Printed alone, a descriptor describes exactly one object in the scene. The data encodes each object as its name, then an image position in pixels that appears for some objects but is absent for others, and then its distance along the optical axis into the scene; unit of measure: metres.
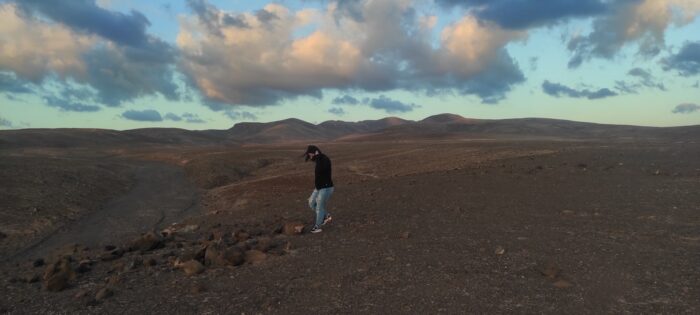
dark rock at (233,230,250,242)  14.01
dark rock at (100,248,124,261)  12.73
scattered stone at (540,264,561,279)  9.48
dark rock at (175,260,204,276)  10.46
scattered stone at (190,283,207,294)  9.23
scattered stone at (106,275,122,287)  9.82
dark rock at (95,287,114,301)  9.10
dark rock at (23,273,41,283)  10.79
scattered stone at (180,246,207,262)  11.43
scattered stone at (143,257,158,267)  11.51
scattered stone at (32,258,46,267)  12.78
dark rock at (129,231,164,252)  13.84
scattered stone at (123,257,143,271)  11.30
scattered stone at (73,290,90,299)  9.18
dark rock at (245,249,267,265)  11.23
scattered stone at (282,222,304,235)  14.18
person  14.13
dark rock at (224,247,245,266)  10.92
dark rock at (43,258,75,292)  9.84
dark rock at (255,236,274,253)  12.02
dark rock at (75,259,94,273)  11.27
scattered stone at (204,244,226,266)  10.90
